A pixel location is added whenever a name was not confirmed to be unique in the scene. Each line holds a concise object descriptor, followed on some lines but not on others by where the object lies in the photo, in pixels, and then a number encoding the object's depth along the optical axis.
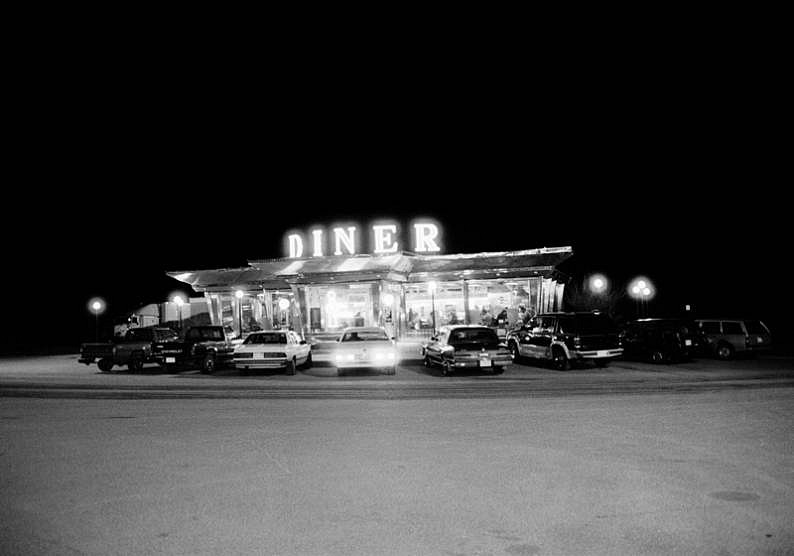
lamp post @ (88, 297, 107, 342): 35.50
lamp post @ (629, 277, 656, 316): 28.44
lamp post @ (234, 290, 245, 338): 39.60
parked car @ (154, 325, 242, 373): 21.94
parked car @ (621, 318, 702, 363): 22.23
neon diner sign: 35.53
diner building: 33.53
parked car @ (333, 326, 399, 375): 19.39
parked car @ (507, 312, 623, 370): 20.30
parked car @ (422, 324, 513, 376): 19.08
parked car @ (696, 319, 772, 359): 23.88
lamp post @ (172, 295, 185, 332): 41.09
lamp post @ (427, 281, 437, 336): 35.56
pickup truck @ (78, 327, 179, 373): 23.14
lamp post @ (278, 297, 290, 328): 39.31
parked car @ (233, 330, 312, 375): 20.17
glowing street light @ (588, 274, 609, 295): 32.66
